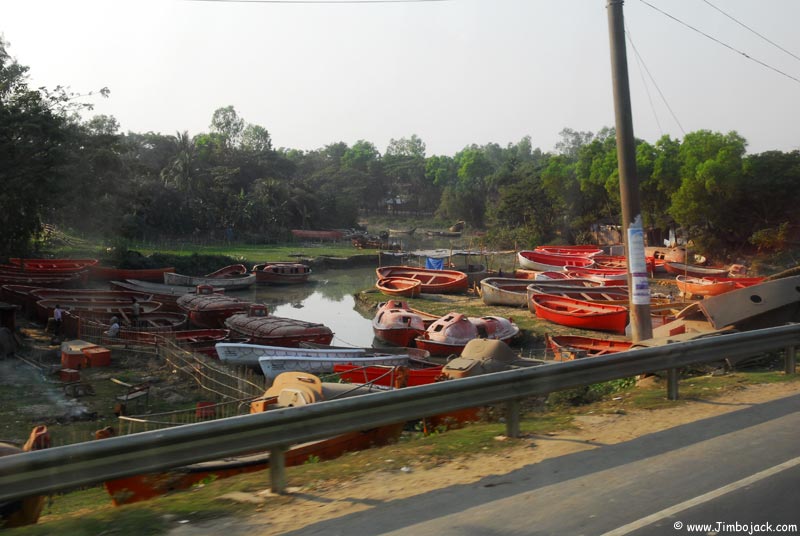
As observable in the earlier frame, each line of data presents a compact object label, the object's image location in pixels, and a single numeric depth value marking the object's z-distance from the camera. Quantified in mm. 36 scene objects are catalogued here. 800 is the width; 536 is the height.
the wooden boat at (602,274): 41875
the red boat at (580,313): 28609
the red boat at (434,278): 43500
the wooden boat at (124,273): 47250
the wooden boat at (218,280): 48781
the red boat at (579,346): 20750
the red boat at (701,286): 35031
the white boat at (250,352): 22750
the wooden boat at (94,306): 31103
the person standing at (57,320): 29098
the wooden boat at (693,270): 42781
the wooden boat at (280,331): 26516
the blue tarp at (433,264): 52812
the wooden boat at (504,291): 36438
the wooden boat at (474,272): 46438
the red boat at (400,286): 42062
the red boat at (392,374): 14278
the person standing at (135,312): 30516
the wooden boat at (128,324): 26875
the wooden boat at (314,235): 86875
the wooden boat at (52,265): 44031
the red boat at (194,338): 24688
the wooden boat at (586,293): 33781
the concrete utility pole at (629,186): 11680
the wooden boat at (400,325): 29359
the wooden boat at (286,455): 6609
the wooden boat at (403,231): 119425
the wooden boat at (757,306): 13055
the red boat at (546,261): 53112
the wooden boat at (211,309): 32650
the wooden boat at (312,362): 20781
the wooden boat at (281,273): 54844
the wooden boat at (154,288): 43812
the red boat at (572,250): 59553
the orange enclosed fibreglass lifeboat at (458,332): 26078
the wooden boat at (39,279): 39500
